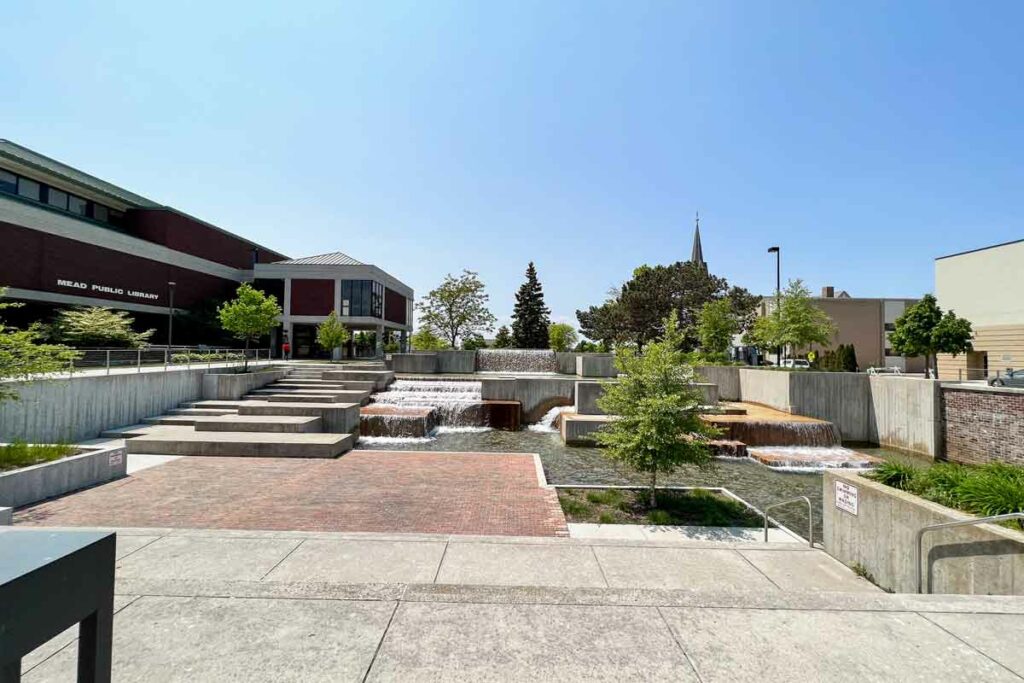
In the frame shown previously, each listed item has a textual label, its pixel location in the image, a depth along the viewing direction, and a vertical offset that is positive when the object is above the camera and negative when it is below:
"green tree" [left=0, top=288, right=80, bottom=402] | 9.69 -0.09
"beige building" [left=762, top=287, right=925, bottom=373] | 50.03 +3.66
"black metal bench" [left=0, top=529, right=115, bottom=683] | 1.82 -1.04
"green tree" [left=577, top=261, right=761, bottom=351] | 45.75 +5.58
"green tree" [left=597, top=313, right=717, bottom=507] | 10.45 -1.30
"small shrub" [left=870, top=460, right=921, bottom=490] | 7.05 -1.83
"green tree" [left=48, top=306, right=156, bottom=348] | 27.62 +1.41
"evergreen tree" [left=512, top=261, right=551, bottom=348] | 62.50 +5.16
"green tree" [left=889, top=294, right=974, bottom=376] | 28.86 +1.62
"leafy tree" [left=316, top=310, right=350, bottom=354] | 38.20 +1.71
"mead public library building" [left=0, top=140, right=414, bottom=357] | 31.44 +7.77
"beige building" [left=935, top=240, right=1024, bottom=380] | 29.39 +3.86
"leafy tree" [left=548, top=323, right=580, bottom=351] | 59.00 +2.60
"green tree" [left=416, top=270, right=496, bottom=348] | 56.34 +5.79
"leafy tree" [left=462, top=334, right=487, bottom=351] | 55.62 +1.62
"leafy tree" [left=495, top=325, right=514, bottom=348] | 63.84 +2.44
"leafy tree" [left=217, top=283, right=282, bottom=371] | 27.12 +2.39
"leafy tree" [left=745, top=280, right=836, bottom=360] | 29.09 +2.14
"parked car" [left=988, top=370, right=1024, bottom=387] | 18.70 -0.91
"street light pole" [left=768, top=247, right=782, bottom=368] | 30.12 +5.92
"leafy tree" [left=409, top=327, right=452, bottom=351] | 48.41 +1.39
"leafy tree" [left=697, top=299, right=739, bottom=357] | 36.62 +2.37
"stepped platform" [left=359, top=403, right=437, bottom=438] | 19.22 -2.92
